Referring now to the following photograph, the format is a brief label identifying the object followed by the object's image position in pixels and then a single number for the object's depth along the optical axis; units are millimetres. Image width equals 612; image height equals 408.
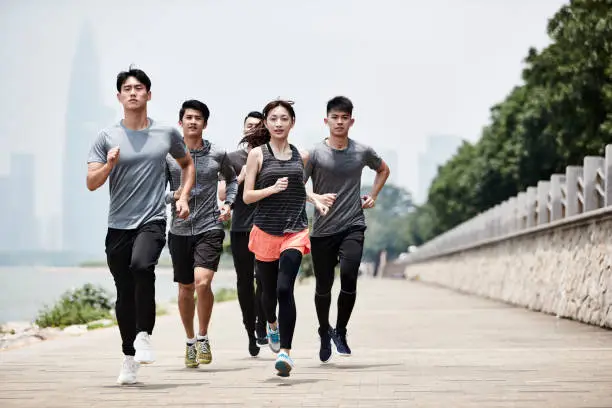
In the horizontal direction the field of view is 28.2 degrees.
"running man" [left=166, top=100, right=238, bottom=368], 9805
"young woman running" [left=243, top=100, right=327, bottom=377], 8867
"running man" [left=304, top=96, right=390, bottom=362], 10086
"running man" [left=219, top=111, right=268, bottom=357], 10781
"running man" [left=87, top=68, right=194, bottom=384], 8438
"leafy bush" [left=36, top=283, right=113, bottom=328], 21578
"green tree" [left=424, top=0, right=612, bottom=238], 41156
